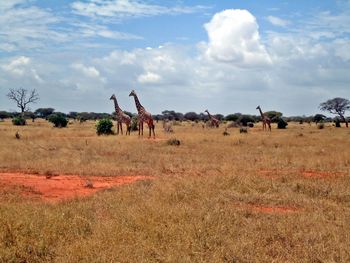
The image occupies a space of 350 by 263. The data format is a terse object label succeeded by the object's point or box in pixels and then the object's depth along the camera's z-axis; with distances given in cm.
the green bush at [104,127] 3353
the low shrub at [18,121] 5077
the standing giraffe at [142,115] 3011
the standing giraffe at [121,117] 3231
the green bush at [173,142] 2533
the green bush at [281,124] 5134
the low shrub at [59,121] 4750
